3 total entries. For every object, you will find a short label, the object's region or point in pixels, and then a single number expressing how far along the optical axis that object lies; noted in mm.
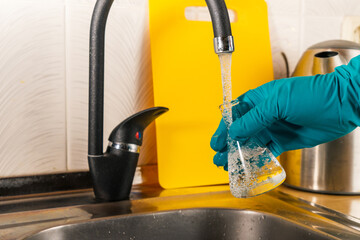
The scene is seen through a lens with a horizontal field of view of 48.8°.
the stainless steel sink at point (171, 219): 579
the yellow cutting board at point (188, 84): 769
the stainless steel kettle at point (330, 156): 754
